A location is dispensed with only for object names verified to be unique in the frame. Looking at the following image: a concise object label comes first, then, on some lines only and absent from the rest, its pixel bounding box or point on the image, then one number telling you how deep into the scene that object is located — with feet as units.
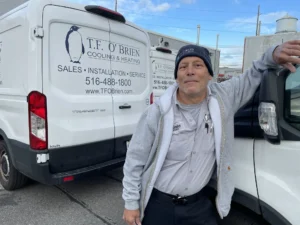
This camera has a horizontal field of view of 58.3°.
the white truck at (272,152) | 4.73
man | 5.33
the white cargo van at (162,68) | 23.44
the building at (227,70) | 134.66
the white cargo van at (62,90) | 9.53
